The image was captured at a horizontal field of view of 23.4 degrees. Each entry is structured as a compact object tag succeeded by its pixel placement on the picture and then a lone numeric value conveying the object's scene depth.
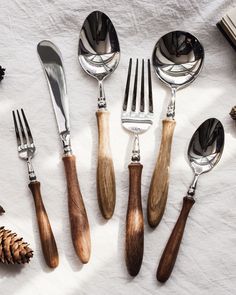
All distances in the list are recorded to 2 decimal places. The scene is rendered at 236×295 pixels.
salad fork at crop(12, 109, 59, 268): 0.95
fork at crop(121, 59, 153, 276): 0.94
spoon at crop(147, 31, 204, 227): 1.06
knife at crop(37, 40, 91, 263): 0.95
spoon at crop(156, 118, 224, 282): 1.00
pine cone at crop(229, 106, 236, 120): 1.03
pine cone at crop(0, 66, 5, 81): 1.06
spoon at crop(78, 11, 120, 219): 1.04
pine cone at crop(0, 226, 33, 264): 0.92
